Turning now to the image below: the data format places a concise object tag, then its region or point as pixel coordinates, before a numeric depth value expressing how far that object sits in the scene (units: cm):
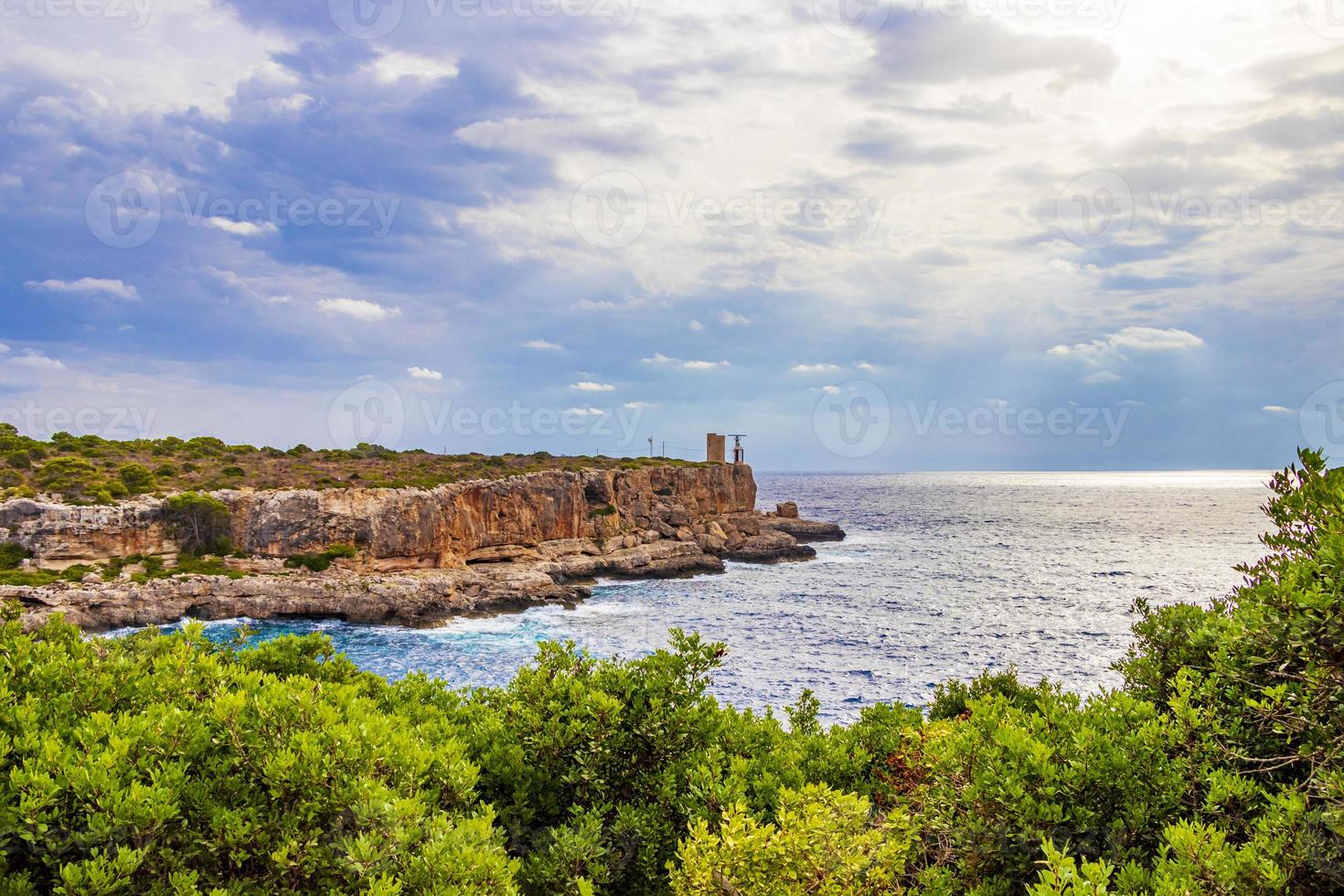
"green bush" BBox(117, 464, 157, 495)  6181
